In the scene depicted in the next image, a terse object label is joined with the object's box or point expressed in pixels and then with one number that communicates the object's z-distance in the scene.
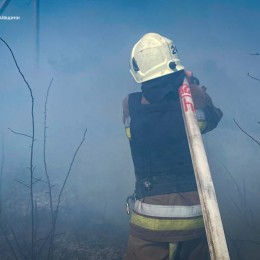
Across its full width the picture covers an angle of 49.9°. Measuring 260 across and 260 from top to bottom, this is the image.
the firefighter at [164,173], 2.40
